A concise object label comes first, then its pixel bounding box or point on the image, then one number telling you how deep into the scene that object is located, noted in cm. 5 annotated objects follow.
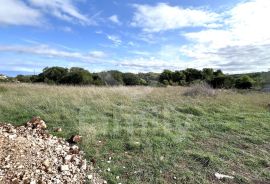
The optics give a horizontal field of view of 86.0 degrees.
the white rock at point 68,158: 222
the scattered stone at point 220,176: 219
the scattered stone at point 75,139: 265
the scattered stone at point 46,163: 204
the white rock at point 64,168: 208
